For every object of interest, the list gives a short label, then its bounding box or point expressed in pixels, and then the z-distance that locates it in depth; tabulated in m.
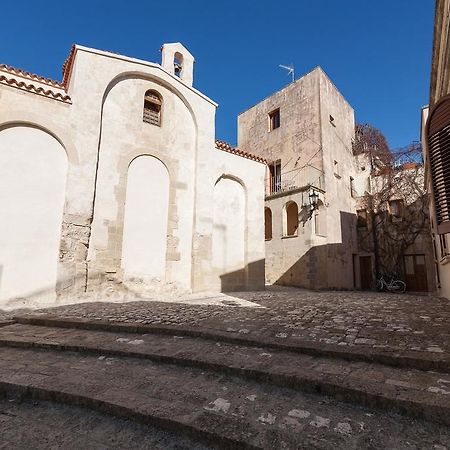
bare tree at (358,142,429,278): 17.09
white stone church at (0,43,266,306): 7.55
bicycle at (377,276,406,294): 16.14
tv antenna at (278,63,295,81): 20.78
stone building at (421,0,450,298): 2.88
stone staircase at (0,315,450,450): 1.82
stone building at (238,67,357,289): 15.58
